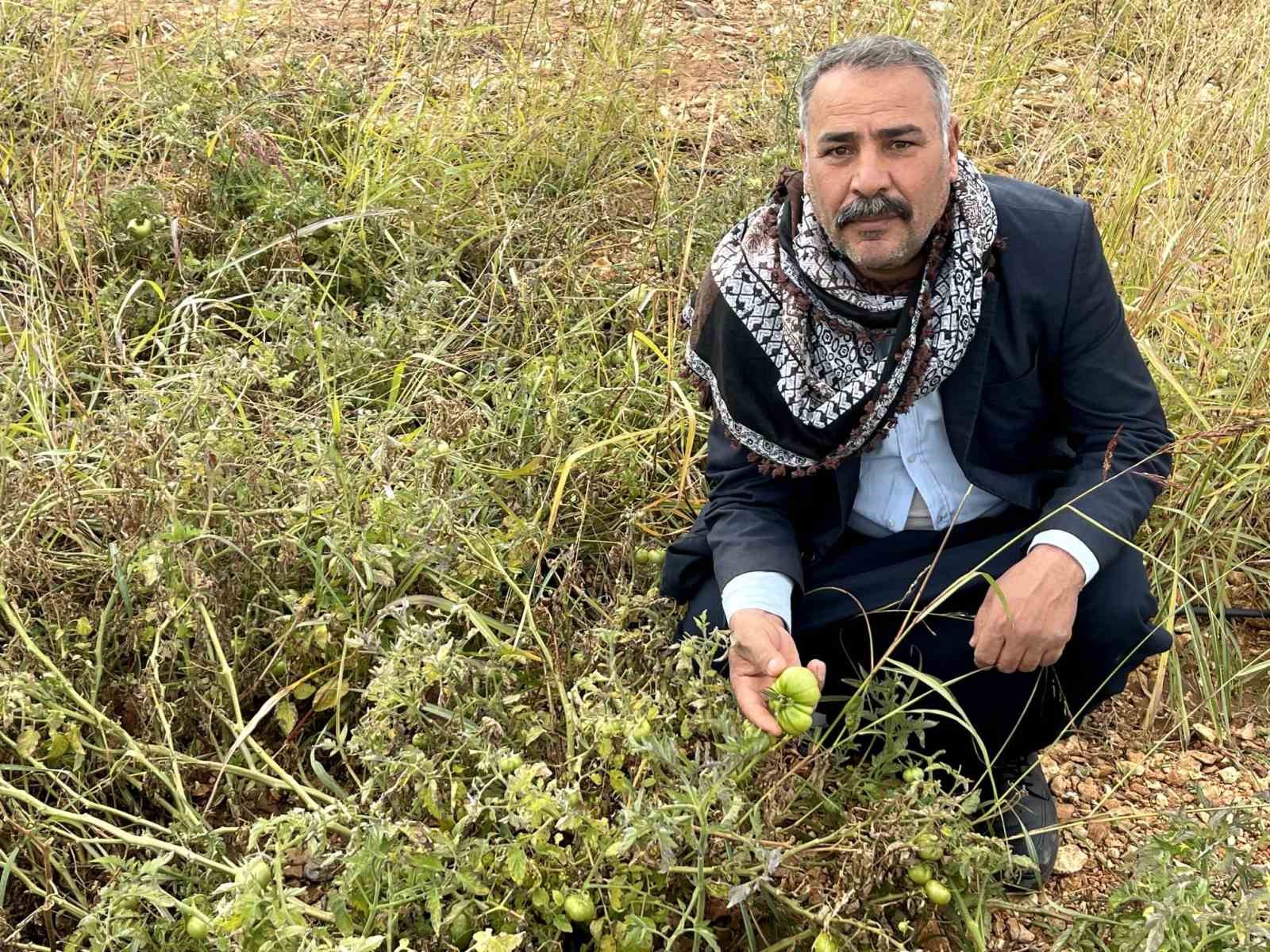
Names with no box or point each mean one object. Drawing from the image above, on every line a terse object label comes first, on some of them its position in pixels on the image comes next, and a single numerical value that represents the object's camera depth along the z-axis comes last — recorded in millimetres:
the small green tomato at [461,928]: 1954
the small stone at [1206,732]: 2840
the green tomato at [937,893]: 1906
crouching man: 2211
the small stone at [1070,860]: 2535
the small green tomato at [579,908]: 1904
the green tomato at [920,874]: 1945
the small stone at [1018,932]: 2338
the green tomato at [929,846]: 1928
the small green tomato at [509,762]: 1925
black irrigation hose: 2969
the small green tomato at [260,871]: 1775
